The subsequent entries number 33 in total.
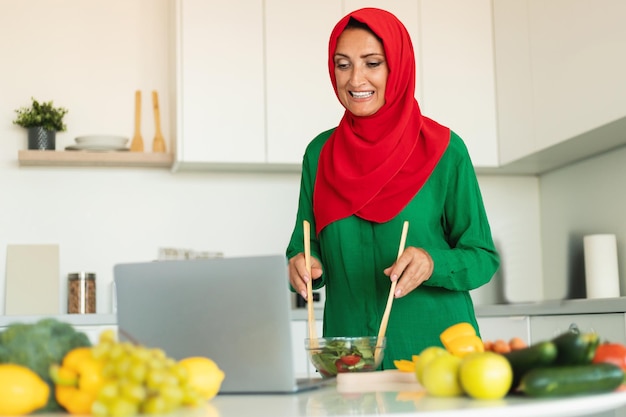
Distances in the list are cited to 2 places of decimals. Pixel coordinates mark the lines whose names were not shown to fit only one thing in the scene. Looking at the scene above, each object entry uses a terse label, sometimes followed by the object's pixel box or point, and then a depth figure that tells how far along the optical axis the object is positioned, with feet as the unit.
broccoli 3.76
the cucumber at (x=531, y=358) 3.87
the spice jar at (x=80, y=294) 12.04
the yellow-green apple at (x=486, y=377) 3.76
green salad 5.16
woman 7.04
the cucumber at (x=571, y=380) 3.73
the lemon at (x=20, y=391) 3.55
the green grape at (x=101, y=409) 3.32
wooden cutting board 4.78
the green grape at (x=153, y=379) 3.35
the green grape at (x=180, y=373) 3.50
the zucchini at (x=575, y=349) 3.92
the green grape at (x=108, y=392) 3.31
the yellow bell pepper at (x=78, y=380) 3.56
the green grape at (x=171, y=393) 3.38
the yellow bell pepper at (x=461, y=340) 4.54
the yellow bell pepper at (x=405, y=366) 4.94
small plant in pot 12.36
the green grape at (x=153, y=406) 3.36
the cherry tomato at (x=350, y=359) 5.17
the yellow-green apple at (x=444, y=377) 3.93
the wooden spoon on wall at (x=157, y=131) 12.77
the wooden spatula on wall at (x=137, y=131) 12.73
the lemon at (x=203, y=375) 3.87
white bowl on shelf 12.30
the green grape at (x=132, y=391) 3.30
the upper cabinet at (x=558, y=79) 10.08
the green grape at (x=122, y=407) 3.28
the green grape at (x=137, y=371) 3.33
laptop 4.17
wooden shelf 12.20
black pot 12.34
